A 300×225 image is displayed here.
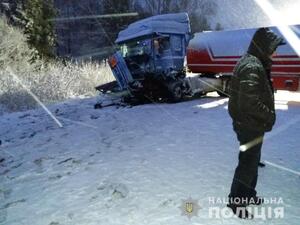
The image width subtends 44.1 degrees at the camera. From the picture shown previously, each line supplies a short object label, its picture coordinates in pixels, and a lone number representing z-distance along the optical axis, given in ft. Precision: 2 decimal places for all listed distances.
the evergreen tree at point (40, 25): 87.71
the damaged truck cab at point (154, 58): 41.11
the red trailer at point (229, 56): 35.19
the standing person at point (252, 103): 12.42
